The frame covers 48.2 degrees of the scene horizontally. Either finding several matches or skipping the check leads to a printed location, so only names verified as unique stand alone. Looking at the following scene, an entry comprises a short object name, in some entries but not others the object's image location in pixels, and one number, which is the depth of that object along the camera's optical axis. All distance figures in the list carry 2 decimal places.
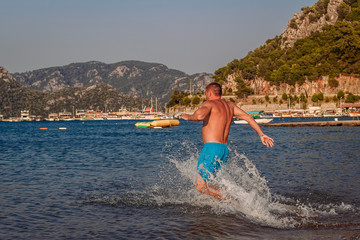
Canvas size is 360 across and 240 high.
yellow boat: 91.19
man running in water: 8.96
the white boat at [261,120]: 97.59
